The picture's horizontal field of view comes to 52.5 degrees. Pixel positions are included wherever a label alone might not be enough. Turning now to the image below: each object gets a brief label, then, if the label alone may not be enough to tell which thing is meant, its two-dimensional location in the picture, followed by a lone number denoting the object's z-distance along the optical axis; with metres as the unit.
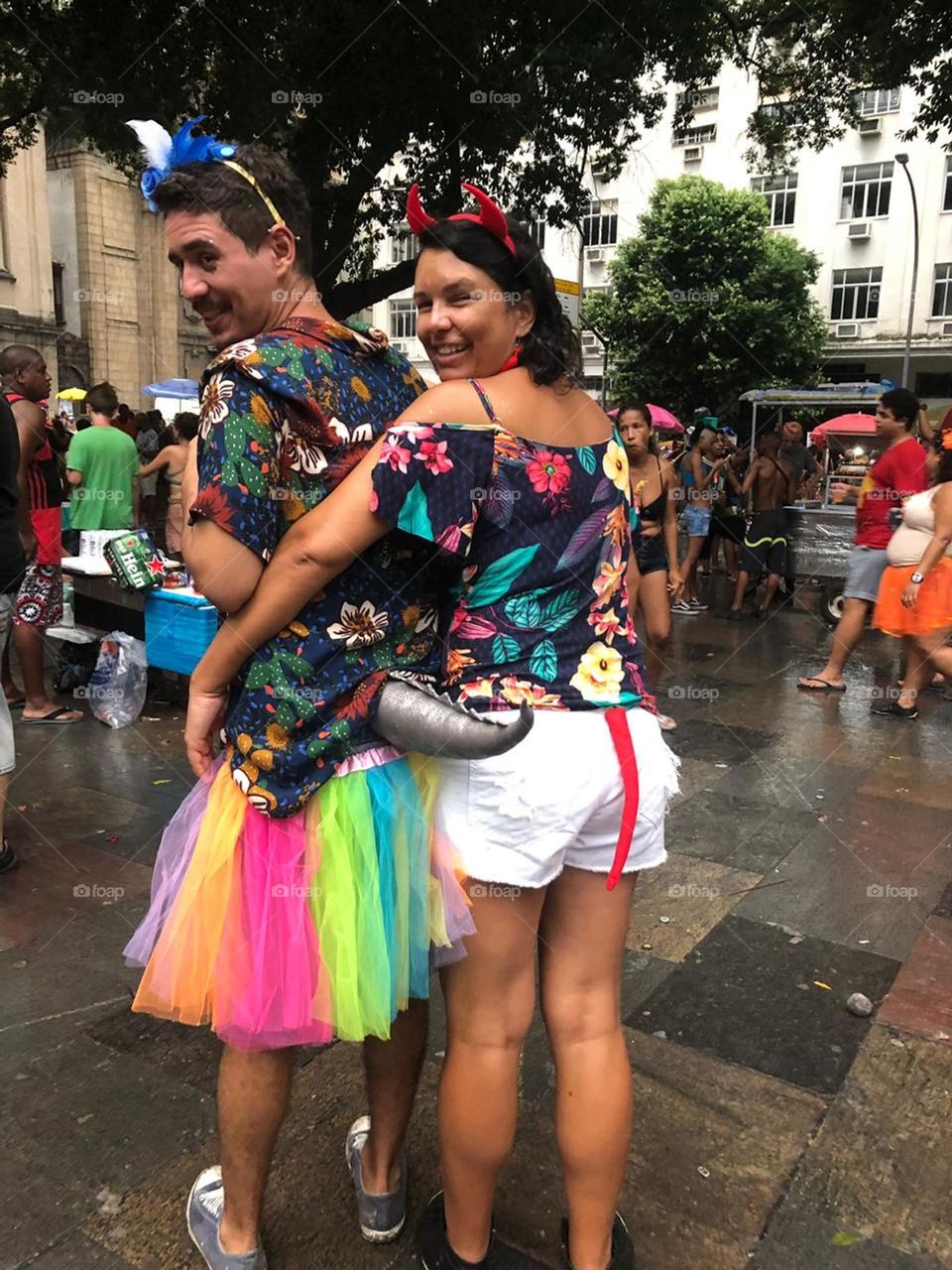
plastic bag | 5.73
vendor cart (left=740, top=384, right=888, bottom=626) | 9.95
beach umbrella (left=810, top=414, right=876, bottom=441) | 16.47
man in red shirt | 6.14
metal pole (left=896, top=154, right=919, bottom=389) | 26.40
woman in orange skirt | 5.02
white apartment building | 33.34
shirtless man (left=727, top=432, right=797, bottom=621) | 9.84
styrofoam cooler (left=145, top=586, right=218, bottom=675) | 5.31
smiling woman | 1.50
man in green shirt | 7.15
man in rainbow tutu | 1.56
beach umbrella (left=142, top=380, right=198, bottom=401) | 16.97
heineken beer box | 5.41
